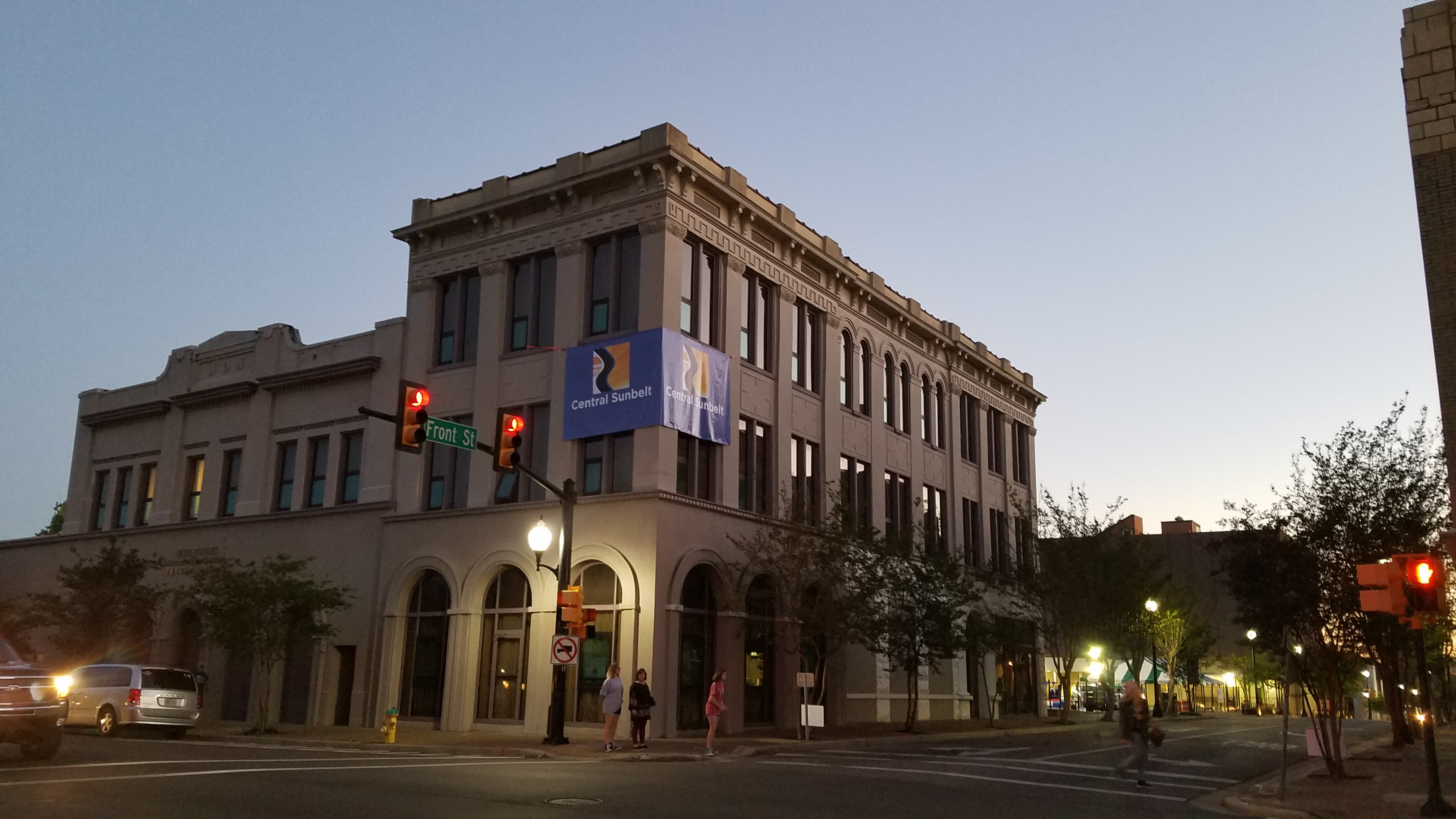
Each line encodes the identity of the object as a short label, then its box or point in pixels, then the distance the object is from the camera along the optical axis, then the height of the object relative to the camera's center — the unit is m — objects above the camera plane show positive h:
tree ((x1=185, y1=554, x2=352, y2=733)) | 30.89 +0.96
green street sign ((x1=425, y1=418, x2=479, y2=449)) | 22.03 +4.12
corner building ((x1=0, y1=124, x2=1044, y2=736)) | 30.36 +6.24
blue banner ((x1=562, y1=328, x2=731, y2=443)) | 30.00 +7.00
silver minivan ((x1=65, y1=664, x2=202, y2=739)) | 26.77 -1.38
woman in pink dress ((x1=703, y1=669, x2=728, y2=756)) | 23.91 -1.05
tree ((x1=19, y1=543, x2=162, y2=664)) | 37.53 +1.04
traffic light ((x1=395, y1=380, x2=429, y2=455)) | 18.86 +3.73
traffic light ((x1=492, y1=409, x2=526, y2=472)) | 21.34 +3.84
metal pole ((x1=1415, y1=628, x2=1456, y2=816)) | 14.59 -1.46
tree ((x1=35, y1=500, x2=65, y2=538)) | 78.12 +8.04
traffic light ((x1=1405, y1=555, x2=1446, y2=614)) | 14.31 +1.08
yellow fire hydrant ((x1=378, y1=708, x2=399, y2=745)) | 25.67 -1.74
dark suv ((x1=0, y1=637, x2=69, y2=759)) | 16.06 -0.98
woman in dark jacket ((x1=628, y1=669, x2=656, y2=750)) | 24.50 -1.13
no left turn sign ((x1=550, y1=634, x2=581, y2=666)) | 24.53 +0.01
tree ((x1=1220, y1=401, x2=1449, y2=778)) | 20.20 +2.21
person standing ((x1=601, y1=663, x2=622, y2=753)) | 23.92 -1.05
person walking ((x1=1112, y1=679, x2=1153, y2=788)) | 18.86 -1.03
